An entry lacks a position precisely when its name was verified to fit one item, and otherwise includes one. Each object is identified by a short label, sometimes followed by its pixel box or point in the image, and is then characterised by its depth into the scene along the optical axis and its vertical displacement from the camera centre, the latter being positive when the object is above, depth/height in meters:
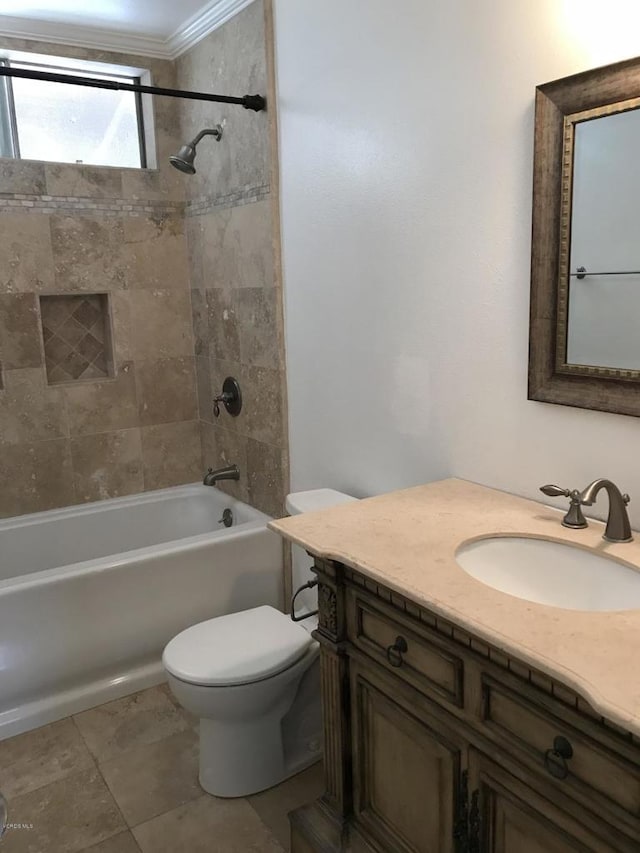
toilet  1.92 -1.08
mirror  1.42 +0.12
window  3.02 +0.86
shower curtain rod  2.21 +0.75
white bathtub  2.38 -1.09
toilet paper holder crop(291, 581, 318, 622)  1.81 -0.95
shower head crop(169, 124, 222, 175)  2.62 +0.55
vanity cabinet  1.04 -0.78
